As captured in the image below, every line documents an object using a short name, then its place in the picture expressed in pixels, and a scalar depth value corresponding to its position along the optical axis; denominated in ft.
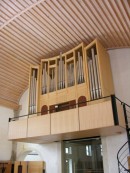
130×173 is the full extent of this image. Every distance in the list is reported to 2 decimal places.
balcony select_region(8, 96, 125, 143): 18.99
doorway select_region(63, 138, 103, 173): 24.08
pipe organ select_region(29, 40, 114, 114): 22.94
